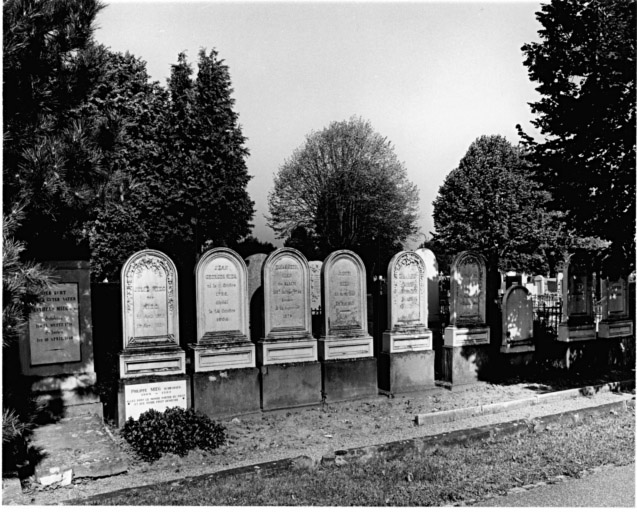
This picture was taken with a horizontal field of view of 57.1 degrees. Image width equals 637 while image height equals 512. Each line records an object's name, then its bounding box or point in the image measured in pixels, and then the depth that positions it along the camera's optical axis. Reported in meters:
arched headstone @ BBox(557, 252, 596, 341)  11.31
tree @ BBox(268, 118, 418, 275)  36.03
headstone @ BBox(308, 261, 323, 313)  20.38
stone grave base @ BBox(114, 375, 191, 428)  7.40
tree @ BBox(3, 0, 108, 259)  5.14
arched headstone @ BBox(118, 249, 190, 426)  7.52
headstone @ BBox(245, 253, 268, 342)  13.79
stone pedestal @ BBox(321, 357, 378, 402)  8.90
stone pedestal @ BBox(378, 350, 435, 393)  9.41
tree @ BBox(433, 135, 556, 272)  32.19
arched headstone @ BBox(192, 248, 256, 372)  8.08
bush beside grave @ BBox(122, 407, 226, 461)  6.41
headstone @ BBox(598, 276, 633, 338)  11.77
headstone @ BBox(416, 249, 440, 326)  14.59
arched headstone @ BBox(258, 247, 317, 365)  8.54
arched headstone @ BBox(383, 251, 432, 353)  9.55
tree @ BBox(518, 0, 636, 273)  8.35
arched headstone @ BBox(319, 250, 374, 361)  9.04
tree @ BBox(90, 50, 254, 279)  24.31
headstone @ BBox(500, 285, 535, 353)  10.61
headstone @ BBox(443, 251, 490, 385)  10.07
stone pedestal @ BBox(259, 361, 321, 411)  8.36
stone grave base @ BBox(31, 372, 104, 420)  7.69
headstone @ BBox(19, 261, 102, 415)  7.71
